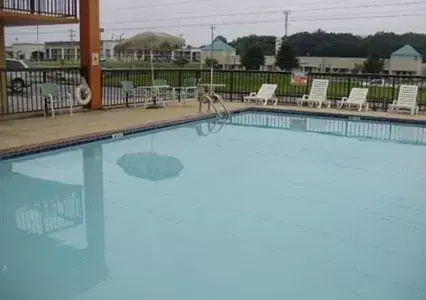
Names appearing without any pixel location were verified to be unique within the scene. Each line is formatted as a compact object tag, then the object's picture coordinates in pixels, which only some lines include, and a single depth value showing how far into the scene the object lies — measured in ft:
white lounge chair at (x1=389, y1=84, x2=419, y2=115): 37.35
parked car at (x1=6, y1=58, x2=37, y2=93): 40.33
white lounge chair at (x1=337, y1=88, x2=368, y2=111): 39.30
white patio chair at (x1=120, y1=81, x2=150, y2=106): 38.40
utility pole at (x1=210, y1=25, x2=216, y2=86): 42.83
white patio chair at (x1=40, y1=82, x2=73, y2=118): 31.86
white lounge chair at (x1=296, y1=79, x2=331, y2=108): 41.16
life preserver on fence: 36.01
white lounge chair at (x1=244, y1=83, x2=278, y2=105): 42.70
